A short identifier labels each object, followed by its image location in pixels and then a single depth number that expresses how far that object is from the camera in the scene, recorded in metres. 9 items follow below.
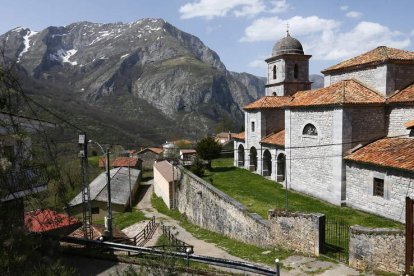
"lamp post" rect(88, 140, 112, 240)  16.33
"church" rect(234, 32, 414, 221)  17.36
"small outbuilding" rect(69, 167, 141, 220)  32.44
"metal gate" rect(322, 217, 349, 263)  12.42
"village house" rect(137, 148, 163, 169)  57.44
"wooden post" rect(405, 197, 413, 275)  9.41
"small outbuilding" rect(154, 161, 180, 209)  31.02
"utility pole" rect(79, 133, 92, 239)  15.39
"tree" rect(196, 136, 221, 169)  35.38
